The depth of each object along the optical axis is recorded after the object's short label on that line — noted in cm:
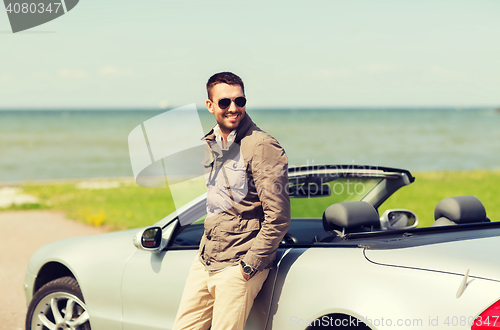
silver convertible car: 405
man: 470
